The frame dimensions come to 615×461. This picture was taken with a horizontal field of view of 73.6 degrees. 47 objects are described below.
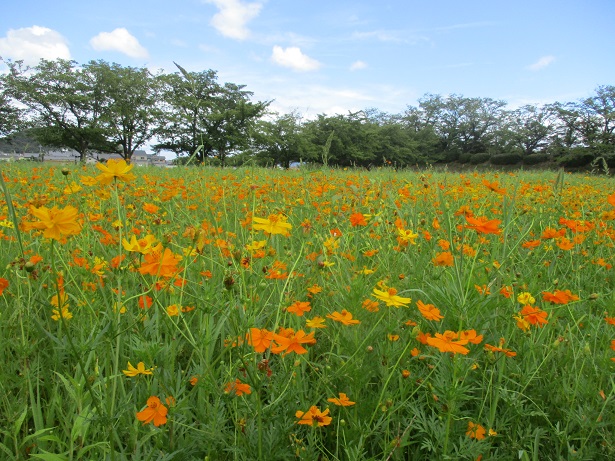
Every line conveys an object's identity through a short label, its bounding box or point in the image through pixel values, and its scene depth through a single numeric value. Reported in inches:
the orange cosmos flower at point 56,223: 23.8
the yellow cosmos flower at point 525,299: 40.3
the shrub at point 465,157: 1314.0
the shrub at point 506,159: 1109.7
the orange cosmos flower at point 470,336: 30.3
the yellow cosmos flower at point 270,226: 33.5
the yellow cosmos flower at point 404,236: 53.4
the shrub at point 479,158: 1236.5
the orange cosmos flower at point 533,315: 35.6
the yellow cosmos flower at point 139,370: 29.1
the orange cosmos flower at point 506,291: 41.8
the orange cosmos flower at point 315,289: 45.7
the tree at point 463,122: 1448.1
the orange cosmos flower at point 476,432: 30.3
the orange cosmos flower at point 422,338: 34.9
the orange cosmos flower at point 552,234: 53.3
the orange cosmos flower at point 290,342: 27.9
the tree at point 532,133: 1285.7
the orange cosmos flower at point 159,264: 28.6
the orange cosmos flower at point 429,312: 31.6
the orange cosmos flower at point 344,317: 30.5
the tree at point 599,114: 1097.4
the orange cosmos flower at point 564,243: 57.2
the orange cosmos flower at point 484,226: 34.6
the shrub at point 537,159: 1044.5
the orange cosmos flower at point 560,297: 35.9
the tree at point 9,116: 1061.1
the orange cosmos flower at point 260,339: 28.7
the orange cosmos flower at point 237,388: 28.4
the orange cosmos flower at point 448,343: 26.5
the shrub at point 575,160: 956.4
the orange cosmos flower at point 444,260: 42.9
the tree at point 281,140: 897.9
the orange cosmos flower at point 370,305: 37.0
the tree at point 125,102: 1056.8
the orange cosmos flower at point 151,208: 50.6
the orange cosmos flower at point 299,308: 34.5
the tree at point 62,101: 1011.9
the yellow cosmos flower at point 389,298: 30.3
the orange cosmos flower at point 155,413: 25.6
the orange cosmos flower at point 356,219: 52.7
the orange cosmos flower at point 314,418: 28.7
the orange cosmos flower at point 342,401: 29.5
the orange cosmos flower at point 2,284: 33.8
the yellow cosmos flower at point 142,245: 28.0
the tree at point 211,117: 985.5
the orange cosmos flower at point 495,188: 40.3
